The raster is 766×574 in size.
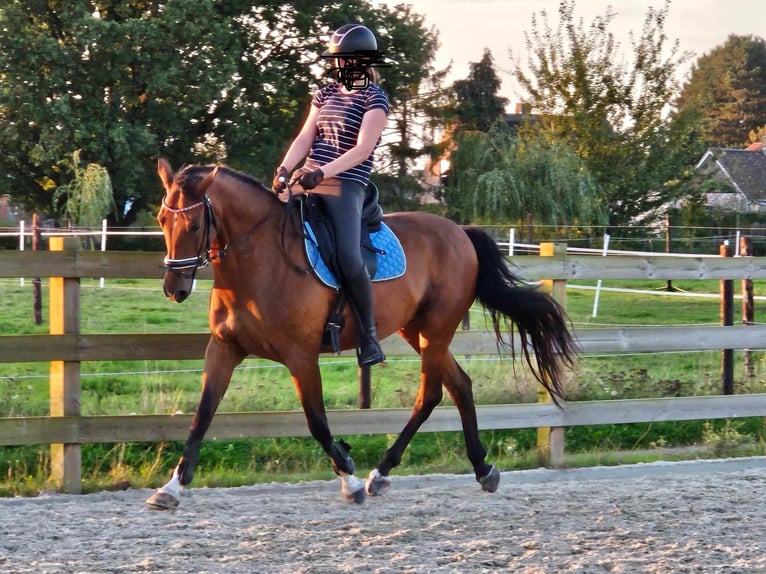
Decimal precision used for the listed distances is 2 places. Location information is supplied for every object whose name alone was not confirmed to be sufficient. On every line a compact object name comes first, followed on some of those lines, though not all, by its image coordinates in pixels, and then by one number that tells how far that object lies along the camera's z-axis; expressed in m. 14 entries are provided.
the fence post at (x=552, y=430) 12.59
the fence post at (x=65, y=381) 10.72
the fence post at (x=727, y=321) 15.31
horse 9.14
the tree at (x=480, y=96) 86.56
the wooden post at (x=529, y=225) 40.14
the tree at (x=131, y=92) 57.41
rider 9.79
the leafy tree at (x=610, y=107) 56.25
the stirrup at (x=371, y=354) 9.98
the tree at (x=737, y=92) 144.37
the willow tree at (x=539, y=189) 52.34
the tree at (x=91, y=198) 47.47
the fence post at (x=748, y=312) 17.77
